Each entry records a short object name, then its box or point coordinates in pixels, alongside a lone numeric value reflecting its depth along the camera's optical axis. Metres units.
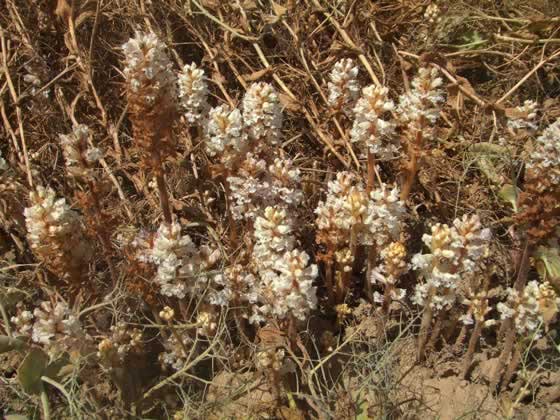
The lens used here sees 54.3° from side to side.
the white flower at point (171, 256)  0.53
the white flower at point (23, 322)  0.57
